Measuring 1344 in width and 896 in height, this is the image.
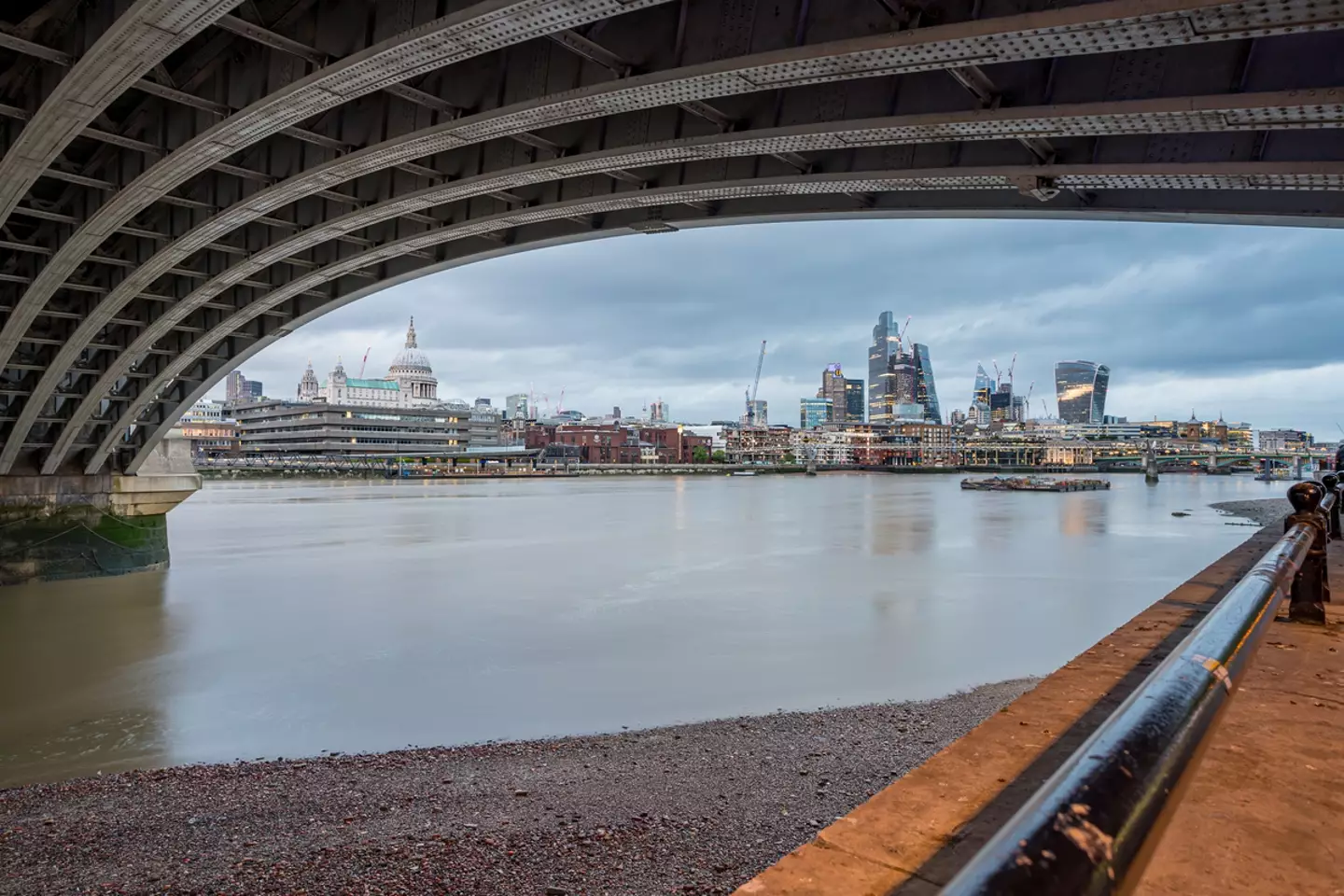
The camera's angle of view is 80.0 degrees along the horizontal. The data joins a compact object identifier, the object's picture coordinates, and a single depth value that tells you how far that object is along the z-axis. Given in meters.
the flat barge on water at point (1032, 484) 118.94
